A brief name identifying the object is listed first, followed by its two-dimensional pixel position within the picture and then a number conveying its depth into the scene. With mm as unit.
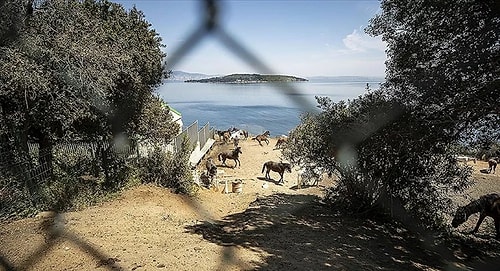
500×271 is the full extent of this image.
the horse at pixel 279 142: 18077
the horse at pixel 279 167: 11656
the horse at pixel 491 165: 15867
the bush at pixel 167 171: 8125
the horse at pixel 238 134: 20222
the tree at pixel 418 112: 3781
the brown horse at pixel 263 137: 20688
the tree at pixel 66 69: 4328
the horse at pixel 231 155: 14098
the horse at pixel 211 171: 10555
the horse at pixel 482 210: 6586
